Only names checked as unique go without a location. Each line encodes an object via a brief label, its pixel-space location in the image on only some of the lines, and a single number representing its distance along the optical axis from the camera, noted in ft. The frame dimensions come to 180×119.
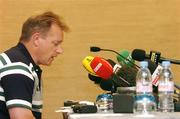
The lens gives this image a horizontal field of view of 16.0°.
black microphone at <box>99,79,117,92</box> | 12.05
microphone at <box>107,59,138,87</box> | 11.87
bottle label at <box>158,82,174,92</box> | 9.81
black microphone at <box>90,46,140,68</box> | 12.20
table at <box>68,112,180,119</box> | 8.33
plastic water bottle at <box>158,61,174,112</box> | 9.85
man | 10.09
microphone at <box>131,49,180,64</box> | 10.98
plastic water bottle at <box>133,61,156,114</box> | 9.33
